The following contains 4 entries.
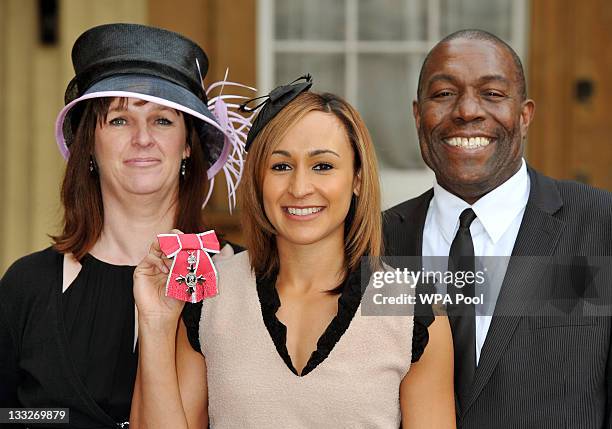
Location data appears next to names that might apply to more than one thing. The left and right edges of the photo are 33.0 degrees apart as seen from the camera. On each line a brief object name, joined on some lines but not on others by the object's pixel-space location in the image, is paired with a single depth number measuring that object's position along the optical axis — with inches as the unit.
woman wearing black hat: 110.0
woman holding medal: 97.6
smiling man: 103.6
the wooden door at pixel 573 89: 198.8
